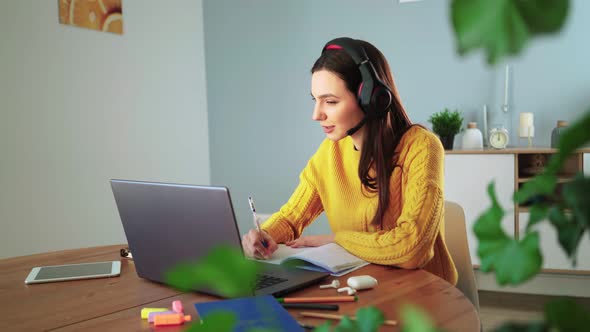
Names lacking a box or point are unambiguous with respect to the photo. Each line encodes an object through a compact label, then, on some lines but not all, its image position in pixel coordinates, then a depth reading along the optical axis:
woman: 1.52
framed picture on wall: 3.28
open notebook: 1.28
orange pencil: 1.05
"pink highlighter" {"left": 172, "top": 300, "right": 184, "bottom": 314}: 0.99
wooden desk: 0.97
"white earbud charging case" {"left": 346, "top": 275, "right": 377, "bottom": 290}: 1.13
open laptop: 1.03
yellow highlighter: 0.99
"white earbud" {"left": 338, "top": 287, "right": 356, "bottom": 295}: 1.10
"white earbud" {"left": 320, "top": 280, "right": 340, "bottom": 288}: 1.16
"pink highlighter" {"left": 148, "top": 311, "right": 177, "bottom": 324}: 0.97
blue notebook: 0.77
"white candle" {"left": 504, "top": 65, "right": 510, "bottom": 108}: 3.70
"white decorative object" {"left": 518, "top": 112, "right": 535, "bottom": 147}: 3.58
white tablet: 1.31
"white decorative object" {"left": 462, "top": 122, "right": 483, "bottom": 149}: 3.63
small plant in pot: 3.60
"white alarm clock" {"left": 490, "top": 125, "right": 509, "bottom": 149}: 3.58
